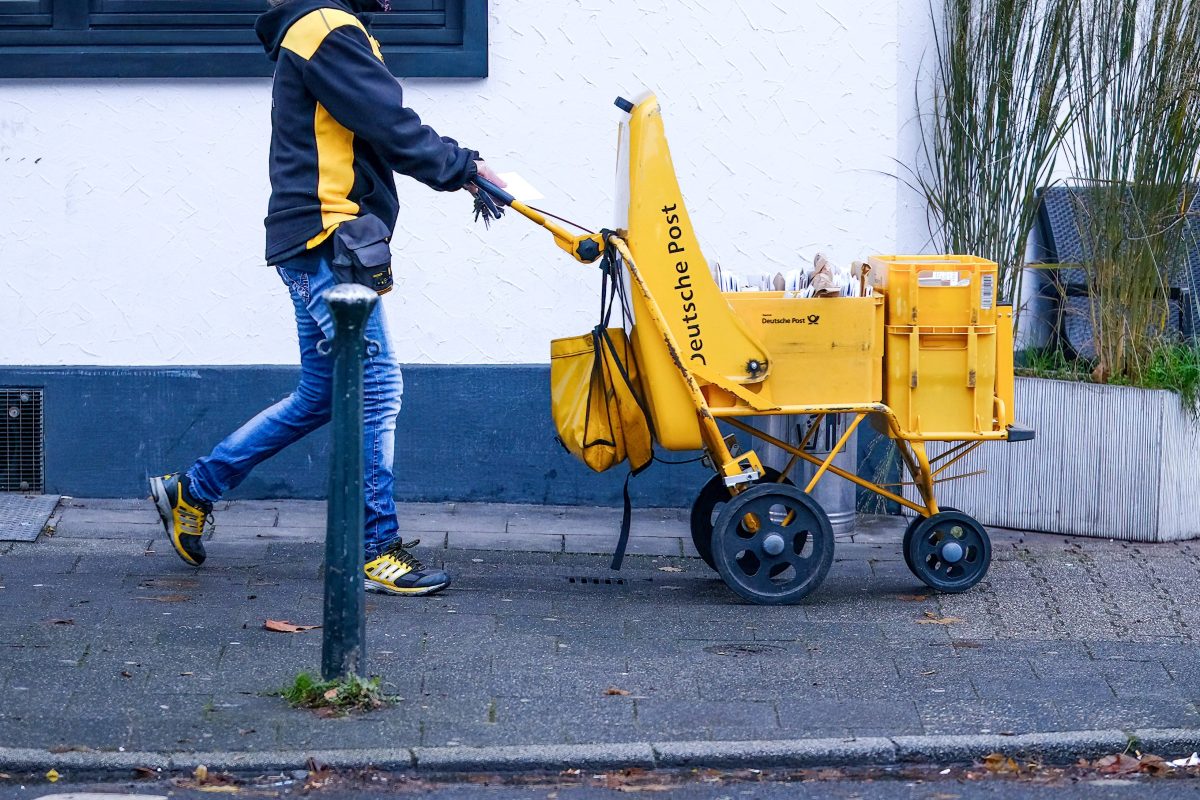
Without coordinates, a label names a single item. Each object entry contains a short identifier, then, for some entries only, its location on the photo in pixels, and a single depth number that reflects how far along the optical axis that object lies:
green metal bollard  6.78
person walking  8.40
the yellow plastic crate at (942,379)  8.76
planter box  10.77
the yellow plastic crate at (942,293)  8.69
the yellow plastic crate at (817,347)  8.60
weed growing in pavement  7.04
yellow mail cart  8.43
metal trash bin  10.09
